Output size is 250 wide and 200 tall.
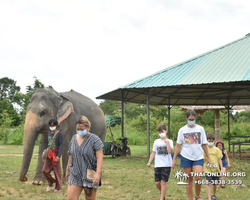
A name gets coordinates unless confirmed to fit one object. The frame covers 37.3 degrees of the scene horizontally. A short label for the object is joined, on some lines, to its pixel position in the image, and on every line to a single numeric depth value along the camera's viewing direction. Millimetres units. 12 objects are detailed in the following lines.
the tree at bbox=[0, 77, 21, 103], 67444
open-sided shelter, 15273
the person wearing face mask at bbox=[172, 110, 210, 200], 6543
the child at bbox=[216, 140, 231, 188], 8062
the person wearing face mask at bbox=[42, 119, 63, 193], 8320
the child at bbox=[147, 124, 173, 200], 6871
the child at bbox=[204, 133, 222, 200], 7311
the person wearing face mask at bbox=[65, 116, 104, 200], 5020
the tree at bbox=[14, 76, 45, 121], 36716
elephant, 9117
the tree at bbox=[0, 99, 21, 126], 42294
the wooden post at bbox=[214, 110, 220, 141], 29700
